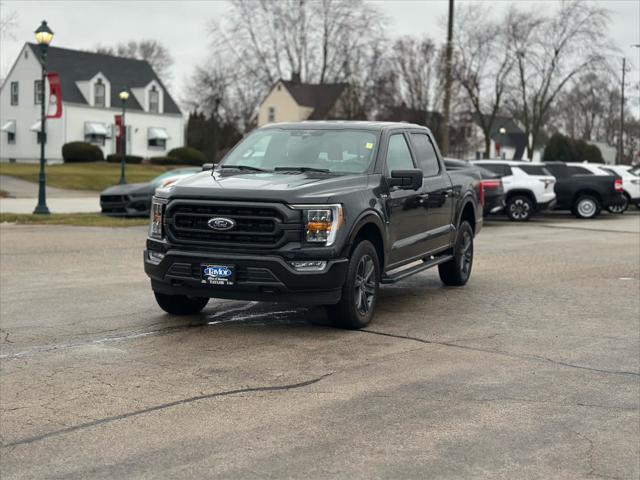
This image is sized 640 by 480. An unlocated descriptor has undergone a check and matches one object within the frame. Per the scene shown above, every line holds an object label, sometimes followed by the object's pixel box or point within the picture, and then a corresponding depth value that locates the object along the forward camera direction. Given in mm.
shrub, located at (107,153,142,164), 59031
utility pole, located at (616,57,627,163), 55456
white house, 62344
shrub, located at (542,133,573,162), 76188
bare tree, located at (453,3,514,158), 54812
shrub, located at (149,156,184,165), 62719
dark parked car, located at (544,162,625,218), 27812
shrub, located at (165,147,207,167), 63625
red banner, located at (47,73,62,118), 26562
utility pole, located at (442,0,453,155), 30859
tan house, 71275
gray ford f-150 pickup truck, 7605
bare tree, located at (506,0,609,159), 57156
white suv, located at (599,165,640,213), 30719
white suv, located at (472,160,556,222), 25938
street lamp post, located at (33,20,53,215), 24058
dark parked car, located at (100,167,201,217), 23547
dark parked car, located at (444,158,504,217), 22969
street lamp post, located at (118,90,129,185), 40500
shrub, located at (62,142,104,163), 58094
